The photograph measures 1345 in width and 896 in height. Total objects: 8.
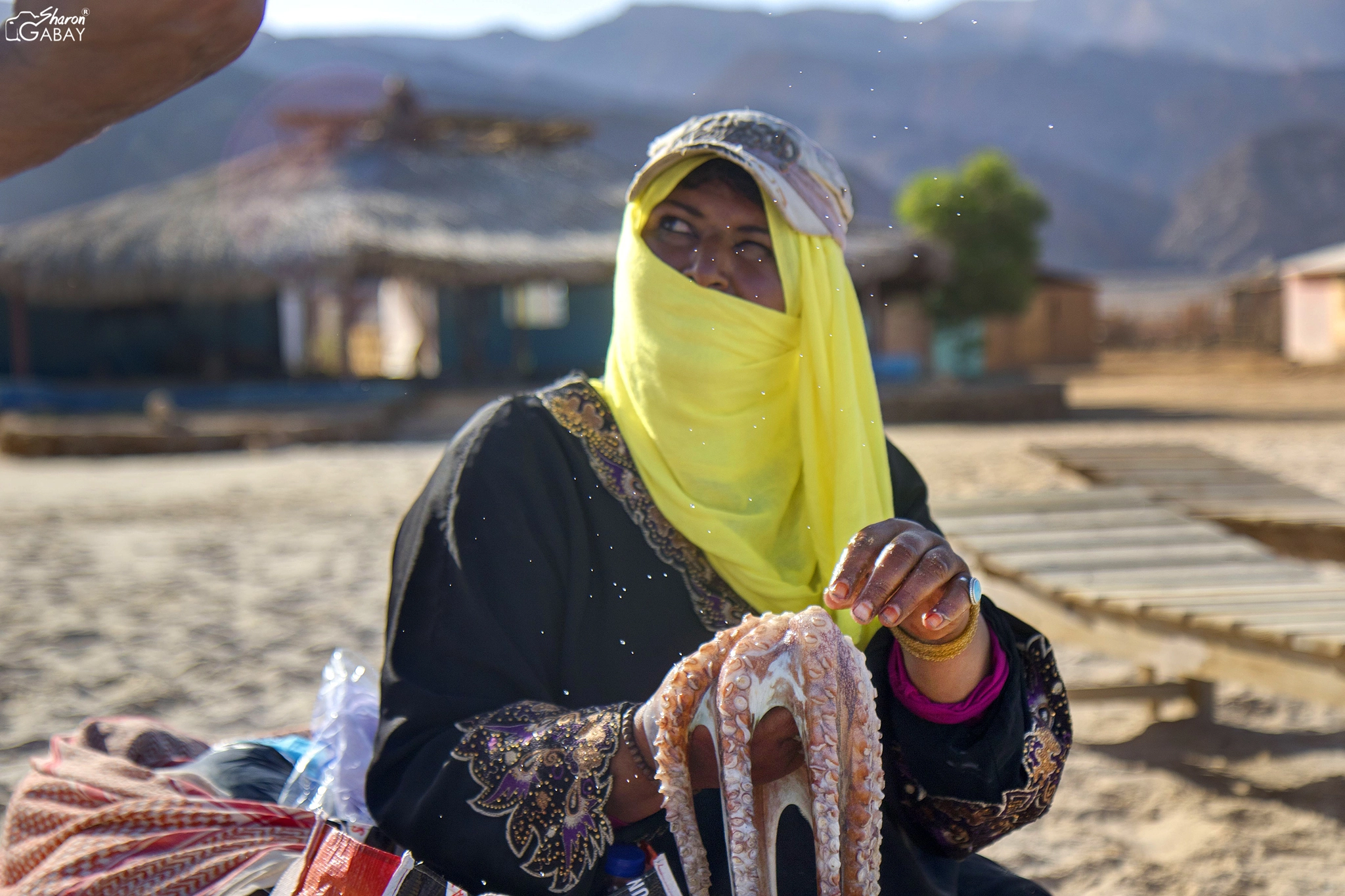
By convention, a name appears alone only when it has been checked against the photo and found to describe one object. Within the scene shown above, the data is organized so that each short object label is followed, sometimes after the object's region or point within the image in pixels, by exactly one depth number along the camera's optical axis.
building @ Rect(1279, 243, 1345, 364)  20.47
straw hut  14.38
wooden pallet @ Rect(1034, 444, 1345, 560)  3.76
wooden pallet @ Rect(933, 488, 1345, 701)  2.32
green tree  16.83
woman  1.23
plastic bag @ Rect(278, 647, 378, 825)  1.52
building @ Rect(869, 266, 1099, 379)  22.31
